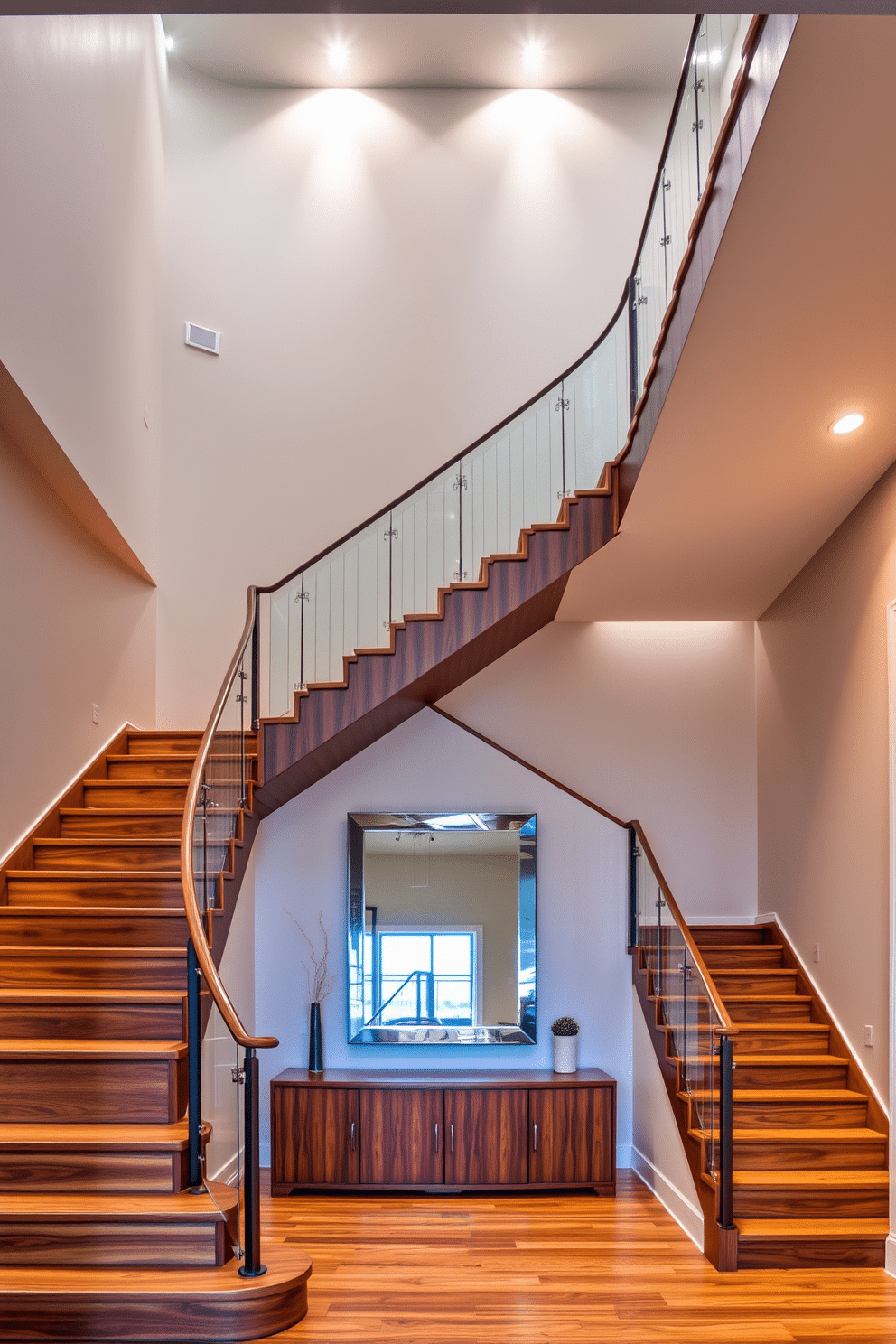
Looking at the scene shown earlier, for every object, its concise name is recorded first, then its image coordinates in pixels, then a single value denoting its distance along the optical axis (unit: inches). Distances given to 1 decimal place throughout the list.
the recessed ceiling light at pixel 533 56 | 363.9
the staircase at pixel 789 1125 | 215.3
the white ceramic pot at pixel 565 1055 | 295.4
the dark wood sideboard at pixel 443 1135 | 276.4
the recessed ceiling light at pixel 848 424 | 215.5
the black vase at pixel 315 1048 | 294.4
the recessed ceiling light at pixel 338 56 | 362.0
